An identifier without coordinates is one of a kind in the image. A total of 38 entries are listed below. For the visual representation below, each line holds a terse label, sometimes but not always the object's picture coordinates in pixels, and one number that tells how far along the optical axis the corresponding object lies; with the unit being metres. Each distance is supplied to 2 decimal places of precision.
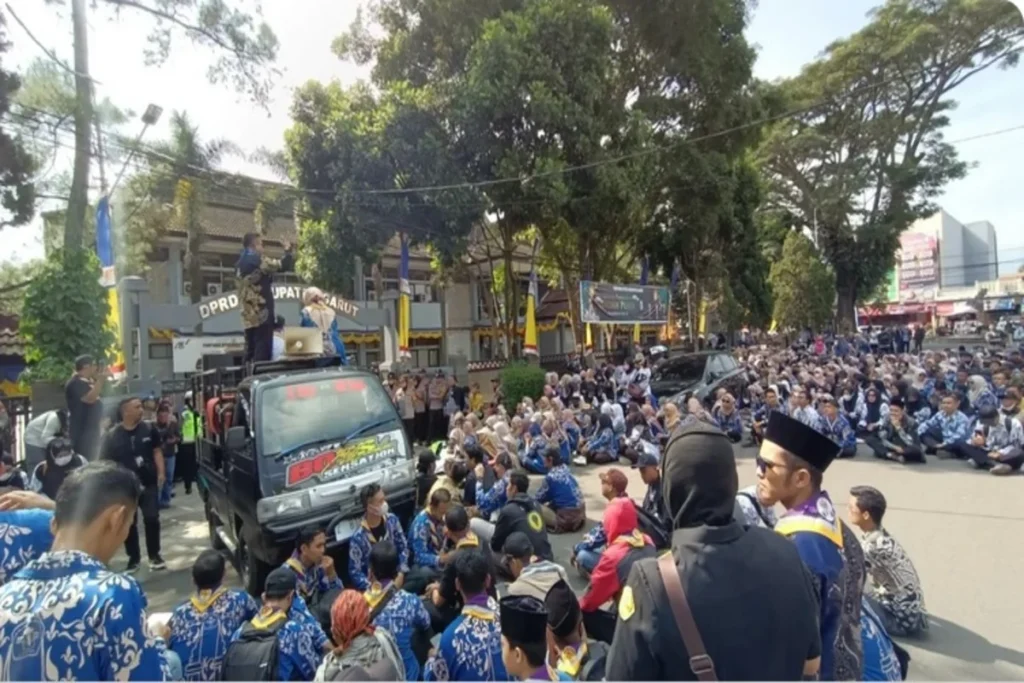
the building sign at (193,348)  14.21
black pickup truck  5.43
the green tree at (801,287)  30.73
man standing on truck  7.19
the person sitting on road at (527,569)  3.27
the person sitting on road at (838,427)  10.27
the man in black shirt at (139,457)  5.95
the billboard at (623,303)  17.42
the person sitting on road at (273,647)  3.05
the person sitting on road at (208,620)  3.28
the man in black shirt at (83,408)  6.41
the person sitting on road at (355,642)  2.70
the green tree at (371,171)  14.61
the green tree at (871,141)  24.91
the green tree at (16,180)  11.52
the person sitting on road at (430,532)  5.06
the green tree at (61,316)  9.54
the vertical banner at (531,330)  17.19
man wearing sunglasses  2.18
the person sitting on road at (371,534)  4.73
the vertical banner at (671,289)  23.39
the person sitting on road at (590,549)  5.29
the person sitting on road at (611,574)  3.88
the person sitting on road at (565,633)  2.95
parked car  13.49
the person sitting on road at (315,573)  4.21
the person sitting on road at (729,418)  12.05
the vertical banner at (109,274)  10.16
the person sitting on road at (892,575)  4.30
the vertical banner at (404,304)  16.05
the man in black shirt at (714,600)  1.55
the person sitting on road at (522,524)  4.84
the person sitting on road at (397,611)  3.44
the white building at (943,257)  75.38
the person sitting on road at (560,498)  7.01
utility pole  10.30
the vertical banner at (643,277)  22.39
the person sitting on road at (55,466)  5.48
